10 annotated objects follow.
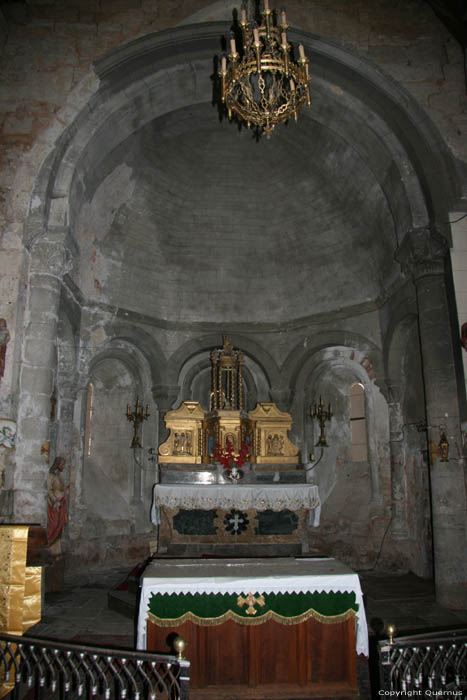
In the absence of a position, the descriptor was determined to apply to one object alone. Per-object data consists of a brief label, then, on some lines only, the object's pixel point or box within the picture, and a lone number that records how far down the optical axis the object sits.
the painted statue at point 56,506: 9.55
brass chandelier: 6.58
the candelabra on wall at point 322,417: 13.21
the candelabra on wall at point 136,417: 12.87
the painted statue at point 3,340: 8.62
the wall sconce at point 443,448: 8.94
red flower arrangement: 11.41
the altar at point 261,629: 4.87
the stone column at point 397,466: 11.99
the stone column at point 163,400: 13.83
